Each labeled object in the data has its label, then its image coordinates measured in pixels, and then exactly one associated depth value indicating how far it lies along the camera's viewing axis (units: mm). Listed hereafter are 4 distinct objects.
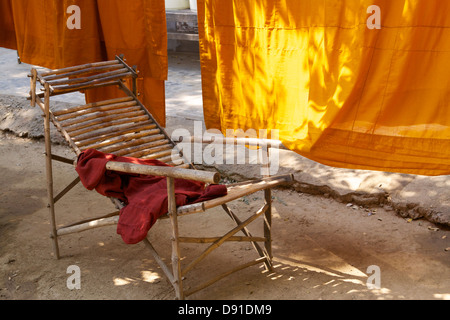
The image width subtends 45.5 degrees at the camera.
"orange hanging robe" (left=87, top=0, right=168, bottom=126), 3865
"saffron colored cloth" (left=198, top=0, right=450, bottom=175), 2607
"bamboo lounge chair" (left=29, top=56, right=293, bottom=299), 3084
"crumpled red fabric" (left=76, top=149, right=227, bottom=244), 3010
